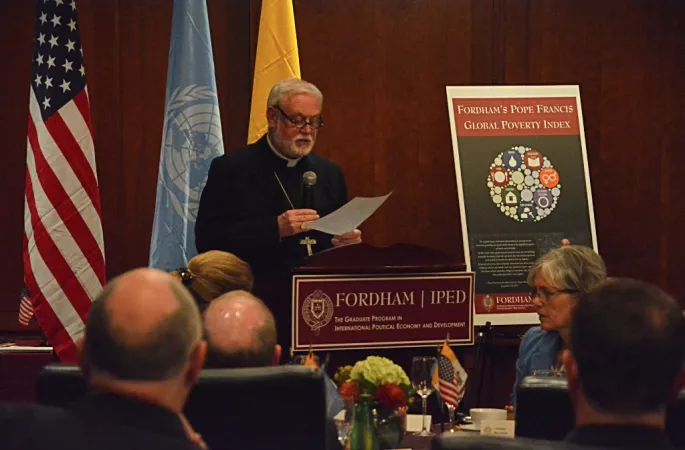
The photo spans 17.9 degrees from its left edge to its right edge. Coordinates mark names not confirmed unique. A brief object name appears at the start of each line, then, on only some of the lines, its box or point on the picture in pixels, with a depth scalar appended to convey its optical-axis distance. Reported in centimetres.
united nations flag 1086
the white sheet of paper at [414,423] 625
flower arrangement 547
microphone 861
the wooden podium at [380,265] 664
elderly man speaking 859
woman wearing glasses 736
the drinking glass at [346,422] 547
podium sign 646
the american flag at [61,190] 1000
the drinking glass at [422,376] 607
